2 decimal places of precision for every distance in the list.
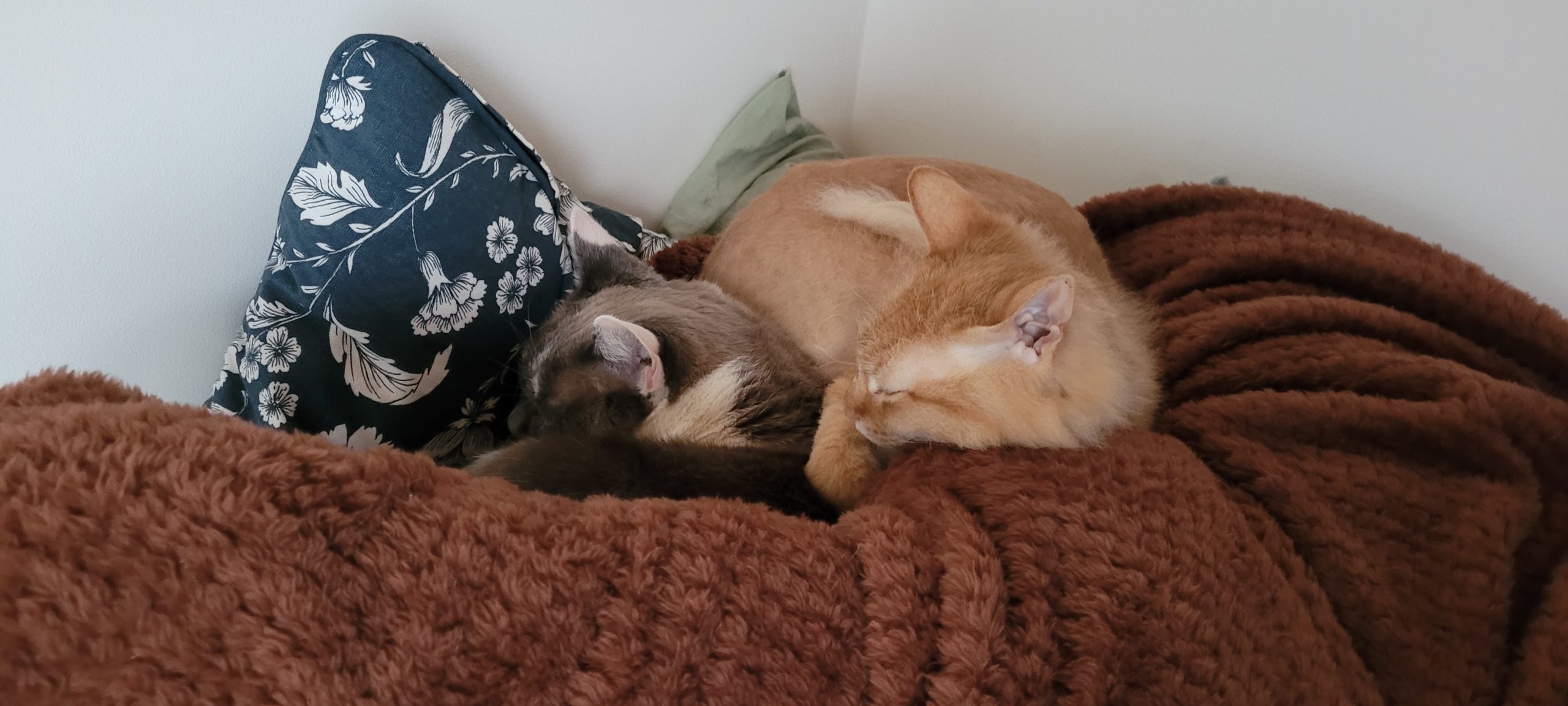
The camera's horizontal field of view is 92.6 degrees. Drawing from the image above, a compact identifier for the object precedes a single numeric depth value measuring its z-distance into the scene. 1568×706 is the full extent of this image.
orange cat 0.86
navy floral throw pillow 1.01
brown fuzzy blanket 0.51
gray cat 0.89
